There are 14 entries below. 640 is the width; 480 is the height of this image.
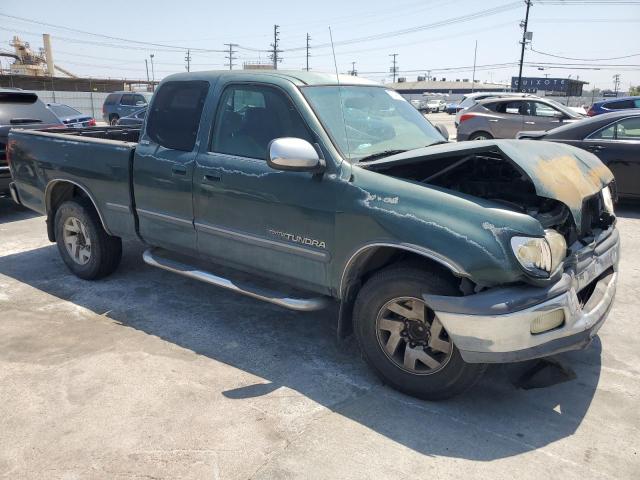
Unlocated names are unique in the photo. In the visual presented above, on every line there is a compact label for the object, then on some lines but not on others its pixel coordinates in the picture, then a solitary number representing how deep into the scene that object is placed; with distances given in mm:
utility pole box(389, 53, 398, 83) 110525
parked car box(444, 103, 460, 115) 54847
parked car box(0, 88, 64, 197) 7844
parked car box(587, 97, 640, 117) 14164
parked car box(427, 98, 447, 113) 59656
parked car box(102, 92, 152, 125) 25016
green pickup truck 2929
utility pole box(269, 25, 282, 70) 64438
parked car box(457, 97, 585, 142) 13828
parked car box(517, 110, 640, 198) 7883
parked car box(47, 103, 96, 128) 17062
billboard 80750
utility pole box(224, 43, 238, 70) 89494
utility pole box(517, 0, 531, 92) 49169
